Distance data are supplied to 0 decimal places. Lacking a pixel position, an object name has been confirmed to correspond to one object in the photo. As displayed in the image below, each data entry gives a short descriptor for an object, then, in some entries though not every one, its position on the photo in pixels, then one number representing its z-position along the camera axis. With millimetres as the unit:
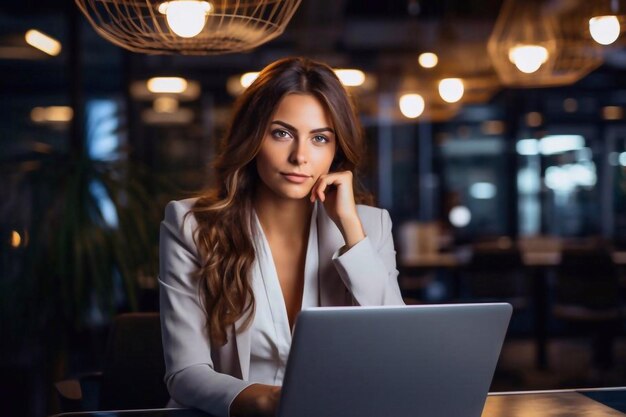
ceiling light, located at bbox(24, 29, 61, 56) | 6725
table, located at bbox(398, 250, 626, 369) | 7729
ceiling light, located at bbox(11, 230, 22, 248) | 4884
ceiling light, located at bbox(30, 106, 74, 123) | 6586
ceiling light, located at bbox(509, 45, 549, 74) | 6656
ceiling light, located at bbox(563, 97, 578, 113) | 10375
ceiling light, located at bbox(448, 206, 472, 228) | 10336
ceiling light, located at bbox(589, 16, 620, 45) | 5164
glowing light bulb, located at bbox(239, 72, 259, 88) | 8250
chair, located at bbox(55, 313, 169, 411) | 2842
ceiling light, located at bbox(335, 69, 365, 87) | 8469
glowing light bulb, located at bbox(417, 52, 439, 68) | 9555
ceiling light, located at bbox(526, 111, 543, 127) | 10406
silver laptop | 1503
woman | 2248
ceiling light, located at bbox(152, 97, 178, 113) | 8836
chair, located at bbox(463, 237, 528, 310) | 7641
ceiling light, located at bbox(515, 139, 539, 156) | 10438
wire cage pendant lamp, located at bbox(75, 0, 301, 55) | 2777
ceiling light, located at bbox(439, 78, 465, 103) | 8234
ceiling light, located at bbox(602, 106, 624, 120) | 10305
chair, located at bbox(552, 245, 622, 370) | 7098
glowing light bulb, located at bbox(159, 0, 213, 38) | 3049
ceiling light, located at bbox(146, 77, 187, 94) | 8750
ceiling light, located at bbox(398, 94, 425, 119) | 9039
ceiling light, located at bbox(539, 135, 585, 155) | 10344
